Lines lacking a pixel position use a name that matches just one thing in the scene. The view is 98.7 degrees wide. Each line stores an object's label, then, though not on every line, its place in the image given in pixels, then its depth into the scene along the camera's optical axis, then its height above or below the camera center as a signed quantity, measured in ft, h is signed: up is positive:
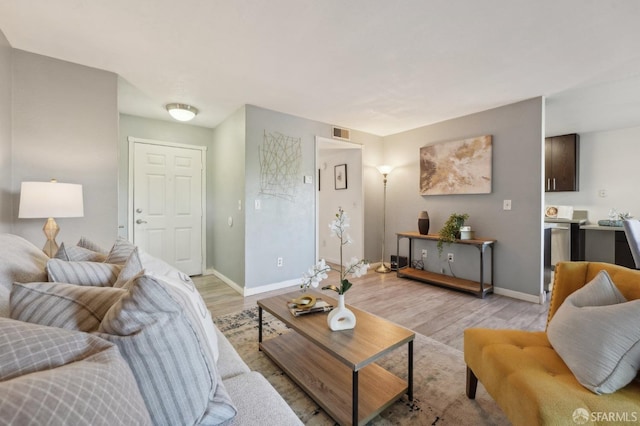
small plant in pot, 11.53 -0.70
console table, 10.77 -2.93
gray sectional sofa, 1.43 -0.94
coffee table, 4.43 -3.20
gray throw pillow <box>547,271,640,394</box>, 3.25 -1.59
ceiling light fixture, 10.80 +4.01
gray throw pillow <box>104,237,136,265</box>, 4.20 -0.64
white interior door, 12.34 +0.44
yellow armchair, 3.07 -2.16
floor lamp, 14.88 +0.08
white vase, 5.12 -2.01
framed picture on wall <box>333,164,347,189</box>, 16.22 +2.21
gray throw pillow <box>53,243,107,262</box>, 4.00 -0.64
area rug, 4.69 -3.48
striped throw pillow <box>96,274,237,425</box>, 2.15 -1.17
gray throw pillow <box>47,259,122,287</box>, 3.10 -0.73
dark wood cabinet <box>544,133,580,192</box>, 15.20 +2.85
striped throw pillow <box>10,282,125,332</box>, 2.29 -0.82
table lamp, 6.35 +0.22
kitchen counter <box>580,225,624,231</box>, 13.00 -0.74
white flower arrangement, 5.08 -1.08
